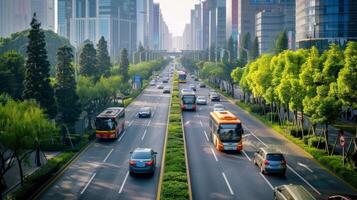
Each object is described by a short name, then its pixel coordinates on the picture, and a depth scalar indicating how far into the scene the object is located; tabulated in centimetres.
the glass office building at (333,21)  11200
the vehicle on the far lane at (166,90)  11156
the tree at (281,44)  10256
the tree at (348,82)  3512
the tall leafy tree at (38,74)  4797
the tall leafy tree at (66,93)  5091
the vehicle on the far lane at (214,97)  9286
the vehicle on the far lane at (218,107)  6896
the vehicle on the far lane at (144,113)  6838
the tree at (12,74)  5700
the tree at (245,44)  13504
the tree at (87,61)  7575
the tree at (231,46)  17478
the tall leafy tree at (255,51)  13525
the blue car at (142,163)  3453
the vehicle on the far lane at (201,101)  8519
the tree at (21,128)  3012
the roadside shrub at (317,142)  4457
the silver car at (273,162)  3494
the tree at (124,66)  10971
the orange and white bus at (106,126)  4928
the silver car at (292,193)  2489
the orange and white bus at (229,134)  4259
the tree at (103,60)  8881
